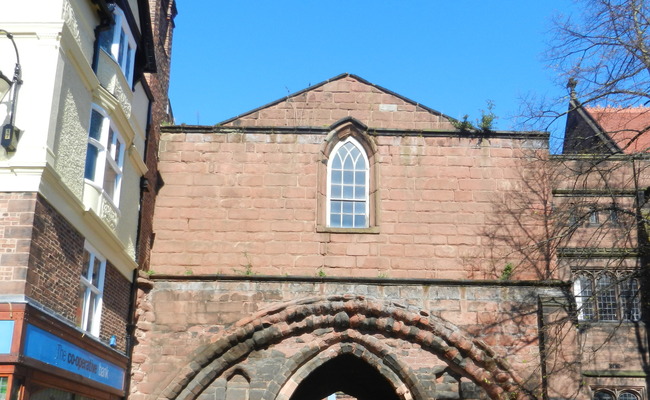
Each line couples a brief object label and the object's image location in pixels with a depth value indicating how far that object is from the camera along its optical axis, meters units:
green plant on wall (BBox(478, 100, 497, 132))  17.52
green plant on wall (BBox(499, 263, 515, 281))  16.47
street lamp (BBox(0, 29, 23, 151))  10.17
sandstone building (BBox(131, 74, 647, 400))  15.66
